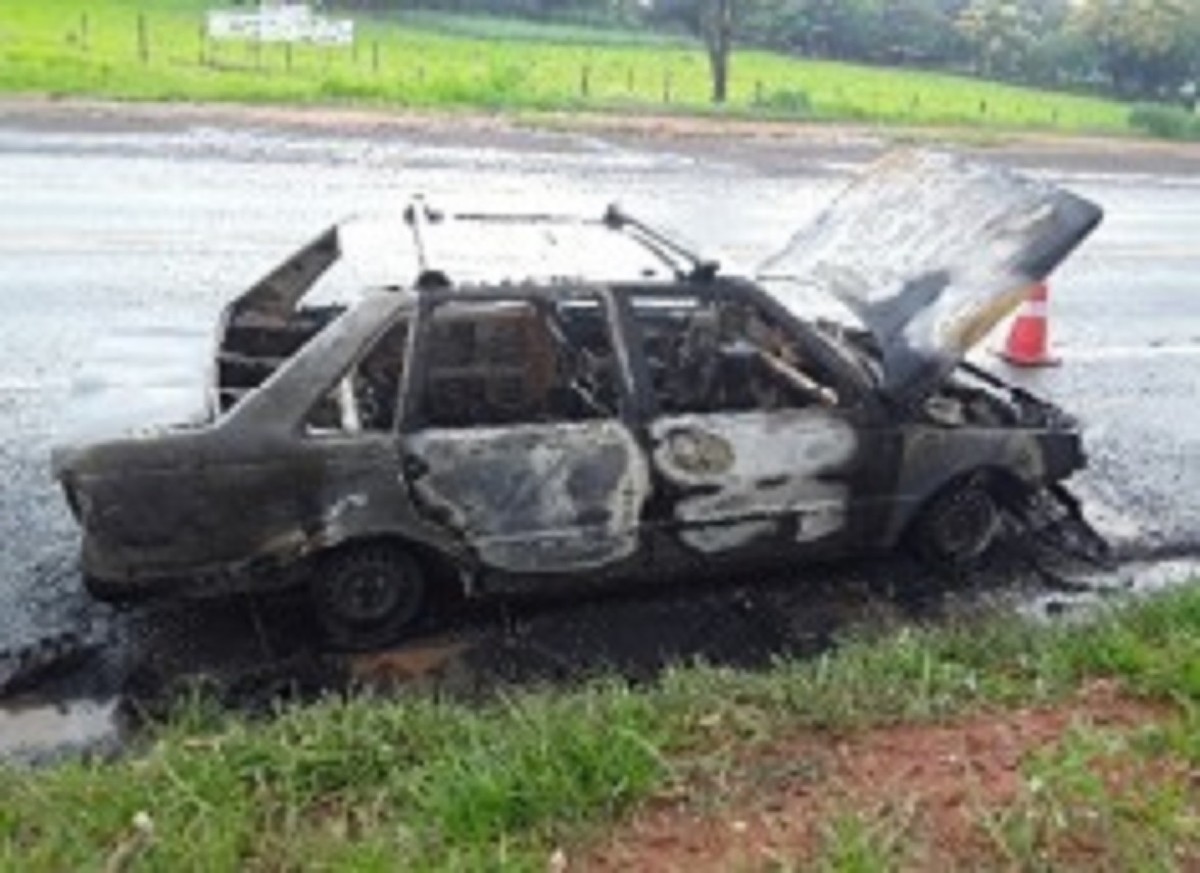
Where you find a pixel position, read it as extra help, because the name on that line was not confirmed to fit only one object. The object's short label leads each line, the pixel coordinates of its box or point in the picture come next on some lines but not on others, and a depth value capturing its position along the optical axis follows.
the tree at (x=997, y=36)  49.59
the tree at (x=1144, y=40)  44.25
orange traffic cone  10.92
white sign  28.41
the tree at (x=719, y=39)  27.59
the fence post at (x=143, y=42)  29.78
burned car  5.92
